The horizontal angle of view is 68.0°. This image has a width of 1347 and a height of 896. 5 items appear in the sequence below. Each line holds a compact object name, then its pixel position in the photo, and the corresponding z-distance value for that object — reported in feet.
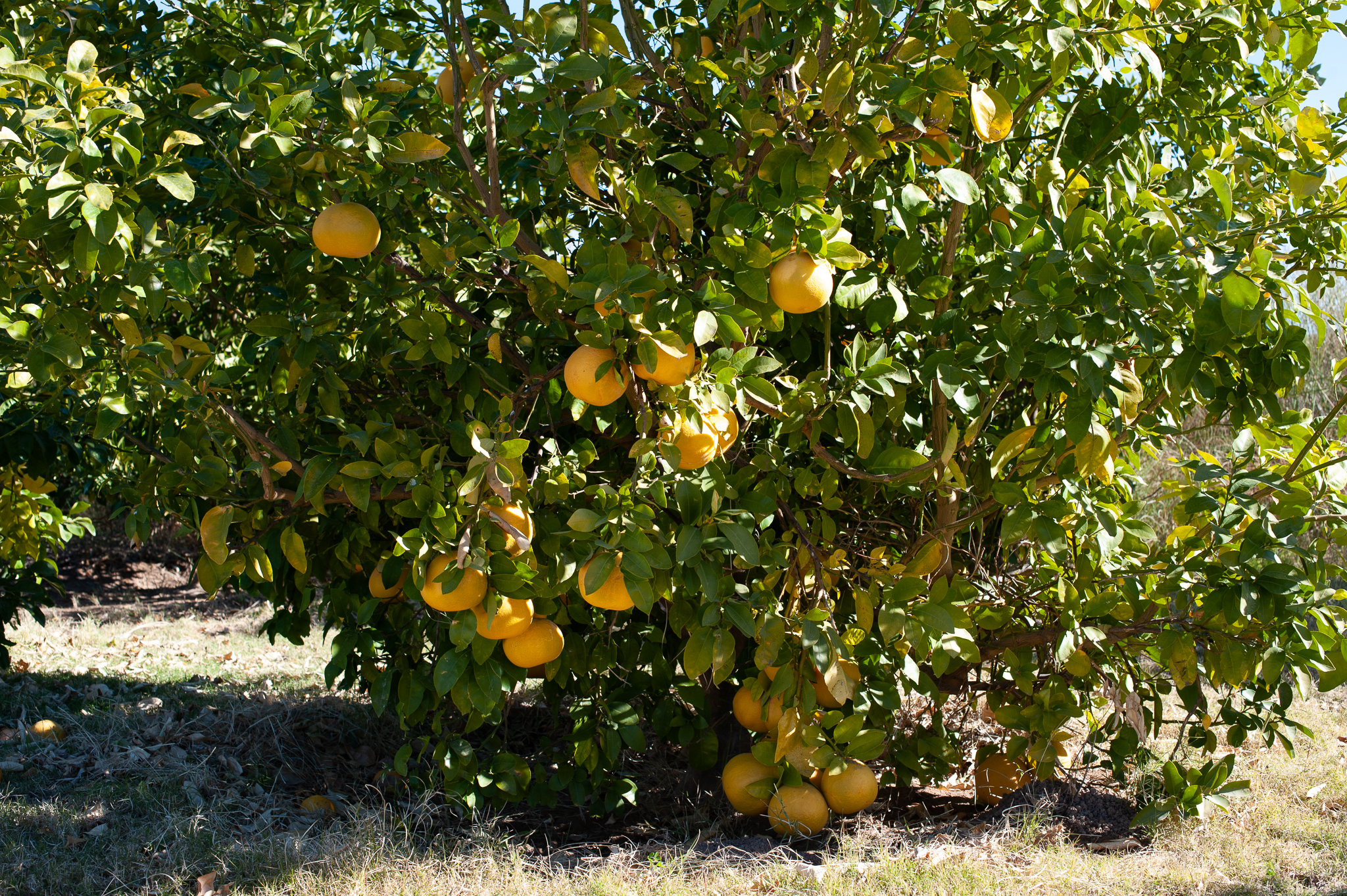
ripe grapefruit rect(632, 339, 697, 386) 5.87
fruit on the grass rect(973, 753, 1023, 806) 9.84
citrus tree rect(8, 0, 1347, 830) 6.02
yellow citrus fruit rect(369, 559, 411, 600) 7.95
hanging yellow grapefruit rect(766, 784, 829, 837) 8.39
